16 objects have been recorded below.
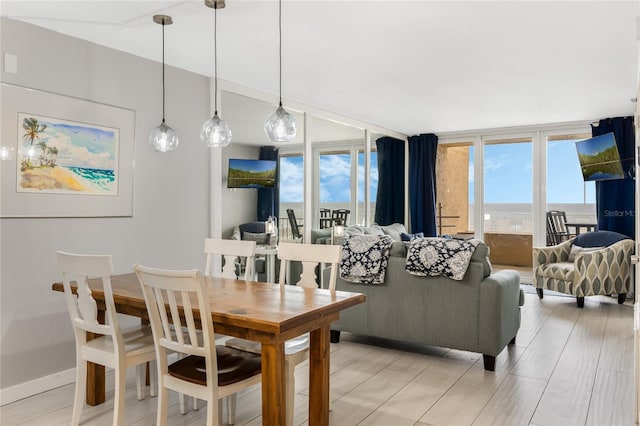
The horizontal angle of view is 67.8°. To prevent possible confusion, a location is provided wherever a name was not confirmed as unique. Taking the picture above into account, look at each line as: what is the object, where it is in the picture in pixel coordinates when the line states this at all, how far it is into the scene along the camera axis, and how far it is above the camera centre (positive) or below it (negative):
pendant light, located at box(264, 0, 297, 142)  2.71 +0.52
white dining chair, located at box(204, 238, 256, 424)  3.11 -0.24
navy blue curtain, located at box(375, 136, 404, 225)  7.25 +0.54
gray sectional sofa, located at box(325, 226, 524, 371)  3.41 -0.70
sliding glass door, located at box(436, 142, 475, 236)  8.08 +0.47
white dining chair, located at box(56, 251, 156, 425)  2.27 -0.65
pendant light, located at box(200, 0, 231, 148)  2.90 +0.51
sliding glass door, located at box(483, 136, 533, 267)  7.23 +0.33
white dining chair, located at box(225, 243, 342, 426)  2.36 -0.39
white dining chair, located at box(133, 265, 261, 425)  1.96 -0.60
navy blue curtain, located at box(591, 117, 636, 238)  6.20 +0.35
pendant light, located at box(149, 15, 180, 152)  3.15 +0.52
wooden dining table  1.98 -0.45
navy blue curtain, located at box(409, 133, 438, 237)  7.77 +0.53
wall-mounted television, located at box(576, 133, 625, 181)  5.86 +0.75
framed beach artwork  2.96 +0.41
